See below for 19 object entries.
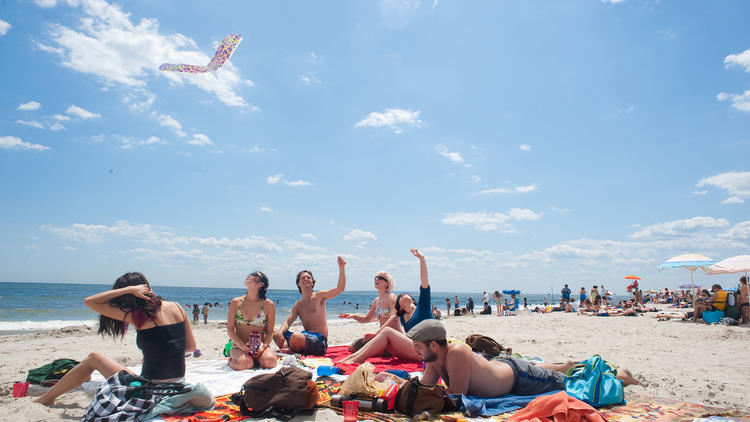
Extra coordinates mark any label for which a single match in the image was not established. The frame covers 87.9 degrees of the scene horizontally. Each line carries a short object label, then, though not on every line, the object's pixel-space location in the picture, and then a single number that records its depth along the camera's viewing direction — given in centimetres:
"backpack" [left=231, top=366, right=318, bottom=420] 334
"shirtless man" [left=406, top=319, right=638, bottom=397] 364
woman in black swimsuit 339
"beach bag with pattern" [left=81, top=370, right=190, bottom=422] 298
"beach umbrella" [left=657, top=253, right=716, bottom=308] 1377
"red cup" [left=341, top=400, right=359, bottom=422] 317
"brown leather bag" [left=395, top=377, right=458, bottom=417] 339
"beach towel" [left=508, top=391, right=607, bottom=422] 291
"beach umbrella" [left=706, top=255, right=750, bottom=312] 1118
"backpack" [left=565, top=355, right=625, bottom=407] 376
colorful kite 523
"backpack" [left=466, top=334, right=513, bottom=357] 470
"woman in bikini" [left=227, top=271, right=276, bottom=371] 534
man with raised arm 650
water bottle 532
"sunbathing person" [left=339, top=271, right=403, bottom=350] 635
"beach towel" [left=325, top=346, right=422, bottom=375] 515
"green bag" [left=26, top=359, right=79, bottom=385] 445
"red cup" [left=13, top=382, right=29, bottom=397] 403
